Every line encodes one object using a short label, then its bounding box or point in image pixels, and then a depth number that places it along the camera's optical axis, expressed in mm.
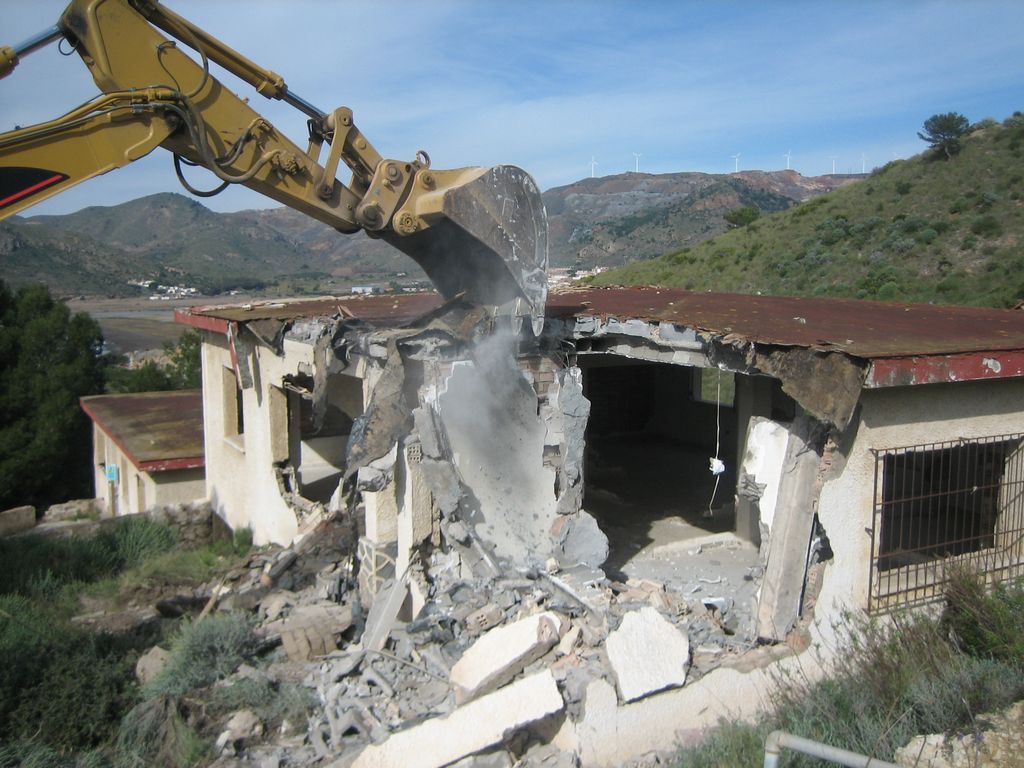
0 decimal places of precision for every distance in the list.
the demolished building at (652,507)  5453
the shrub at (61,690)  6230
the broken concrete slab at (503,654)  5363
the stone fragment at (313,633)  7375
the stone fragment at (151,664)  7395
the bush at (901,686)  4441
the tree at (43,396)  21500
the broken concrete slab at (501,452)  6695
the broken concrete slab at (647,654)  5344
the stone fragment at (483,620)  6133
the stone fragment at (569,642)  5658
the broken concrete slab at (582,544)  6828
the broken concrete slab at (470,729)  5055
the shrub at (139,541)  12367
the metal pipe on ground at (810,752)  3094
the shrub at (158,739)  5836
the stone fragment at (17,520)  15789
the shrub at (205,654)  6953
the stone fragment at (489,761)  5027
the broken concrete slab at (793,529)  5680
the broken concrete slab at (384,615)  6543
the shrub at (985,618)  5305
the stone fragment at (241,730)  5891
